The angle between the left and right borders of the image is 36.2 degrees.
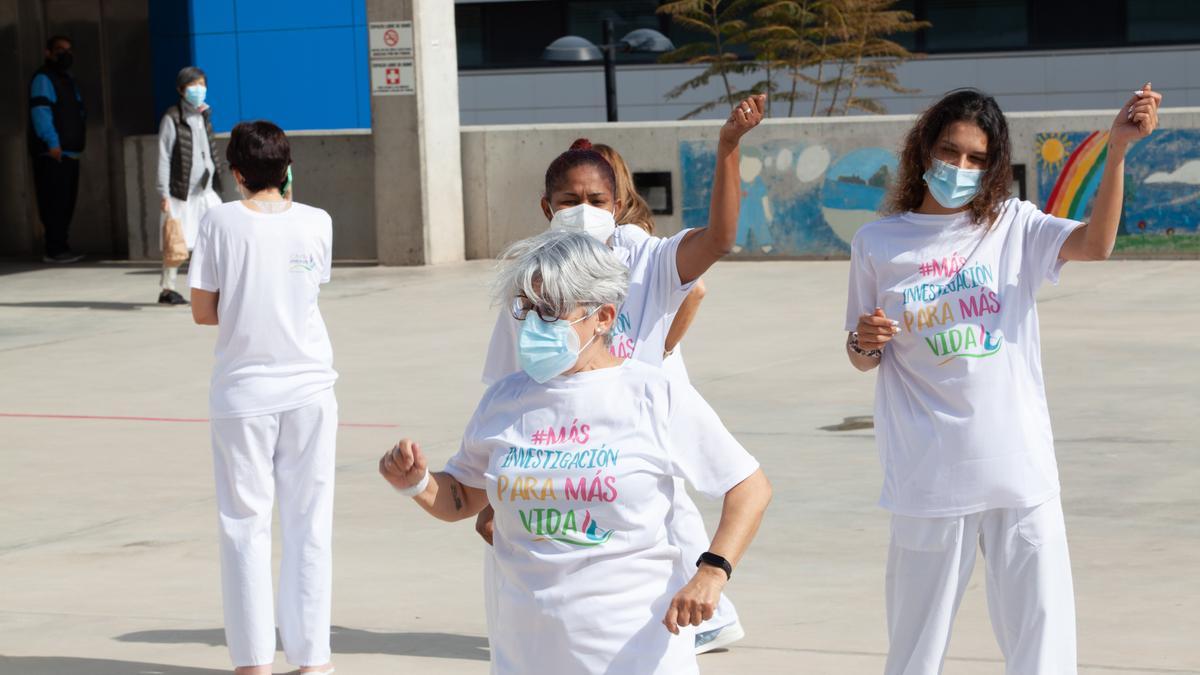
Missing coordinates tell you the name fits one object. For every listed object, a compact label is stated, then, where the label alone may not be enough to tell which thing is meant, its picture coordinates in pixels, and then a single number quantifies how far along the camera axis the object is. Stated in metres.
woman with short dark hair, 5.59
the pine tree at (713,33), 30.77
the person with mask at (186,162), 15.07
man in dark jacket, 19.23
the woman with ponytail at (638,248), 4.66
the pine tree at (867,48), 29.58
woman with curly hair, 4.27
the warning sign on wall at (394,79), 18.12
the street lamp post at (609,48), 24.25
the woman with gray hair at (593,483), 3.41
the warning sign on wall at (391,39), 18.03
